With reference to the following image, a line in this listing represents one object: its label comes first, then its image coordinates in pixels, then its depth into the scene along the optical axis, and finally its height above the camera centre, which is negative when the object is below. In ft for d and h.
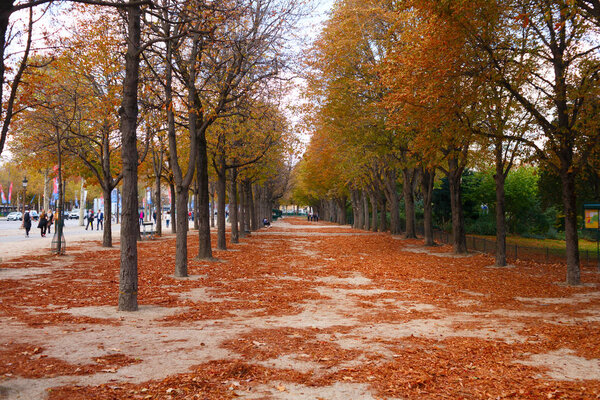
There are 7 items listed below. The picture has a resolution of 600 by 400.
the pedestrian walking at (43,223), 109.19 -1.21
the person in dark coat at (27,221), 106.11 -0.79
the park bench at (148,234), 109.34 -4.39
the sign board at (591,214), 53.57 -0.82
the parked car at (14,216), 241.14 +0.81
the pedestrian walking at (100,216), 157.58 +0.13
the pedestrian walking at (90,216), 154.45 +0.19
